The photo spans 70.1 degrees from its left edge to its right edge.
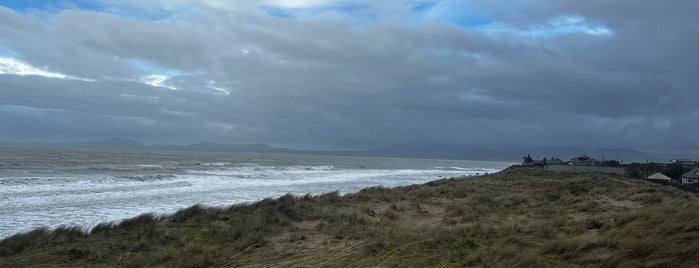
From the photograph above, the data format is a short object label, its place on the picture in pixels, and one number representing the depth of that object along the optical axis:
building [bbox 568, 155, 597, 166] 84.89
